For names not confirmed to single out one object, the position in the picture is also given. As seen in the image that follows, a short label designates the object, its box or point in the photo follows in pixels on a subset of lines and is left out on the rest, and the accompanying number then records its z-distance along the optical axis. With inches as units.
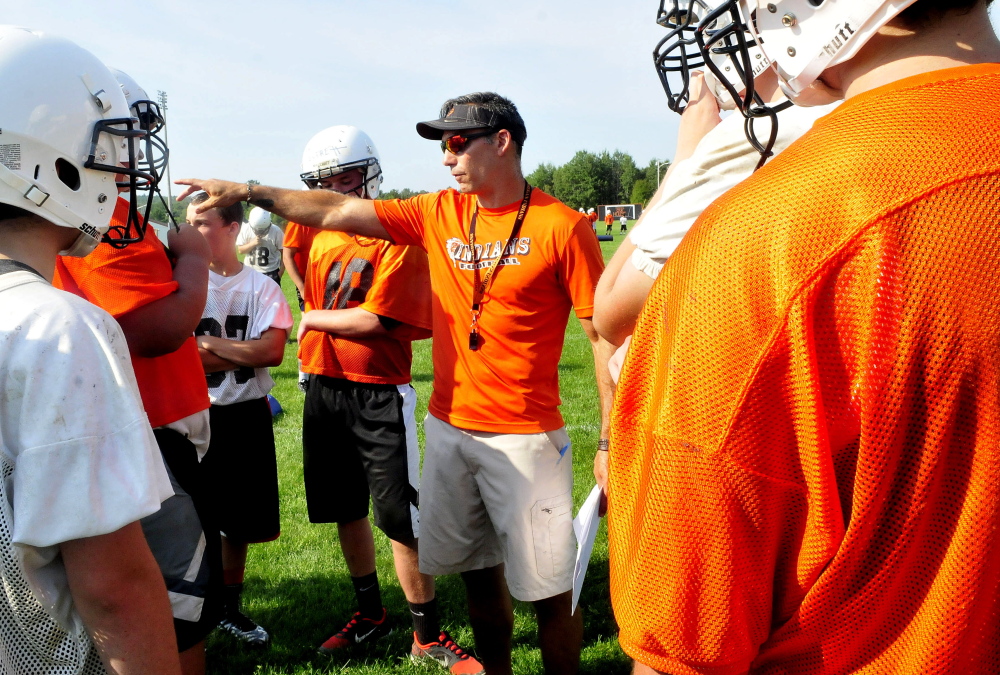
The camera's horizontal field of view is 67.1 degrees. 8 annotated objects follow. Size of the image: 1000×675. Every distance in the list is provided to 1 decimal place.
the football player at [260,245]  425.7
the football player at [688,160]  65.8
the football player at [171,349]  87.5
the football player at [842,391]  34.2
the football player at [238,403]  163.9
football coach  137.1
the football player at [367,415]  162.7
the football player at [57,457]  54.0
